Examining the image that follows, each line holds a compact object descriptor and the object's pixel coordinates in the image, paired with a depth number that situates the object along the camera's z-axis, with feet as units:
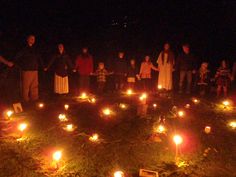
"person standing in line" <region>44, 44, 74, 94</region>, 34.76
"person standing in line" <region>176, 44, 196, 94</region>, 38.58
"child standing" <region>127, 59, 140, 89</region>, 41.19
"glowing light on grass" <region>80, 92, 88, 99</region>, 36.66
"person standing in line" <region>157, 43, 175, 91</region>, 38.86
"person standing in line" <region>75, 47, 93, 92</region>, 37.55
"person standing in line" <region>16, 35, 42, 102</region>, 31.14
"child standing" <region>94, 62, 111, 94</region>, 40.19
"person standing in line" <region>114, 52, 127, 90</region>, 40.42
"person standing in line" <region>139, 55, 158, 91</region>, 40.93
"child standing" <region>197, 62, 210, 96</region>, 39.32
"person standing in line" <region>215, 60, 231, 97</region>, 37.58
